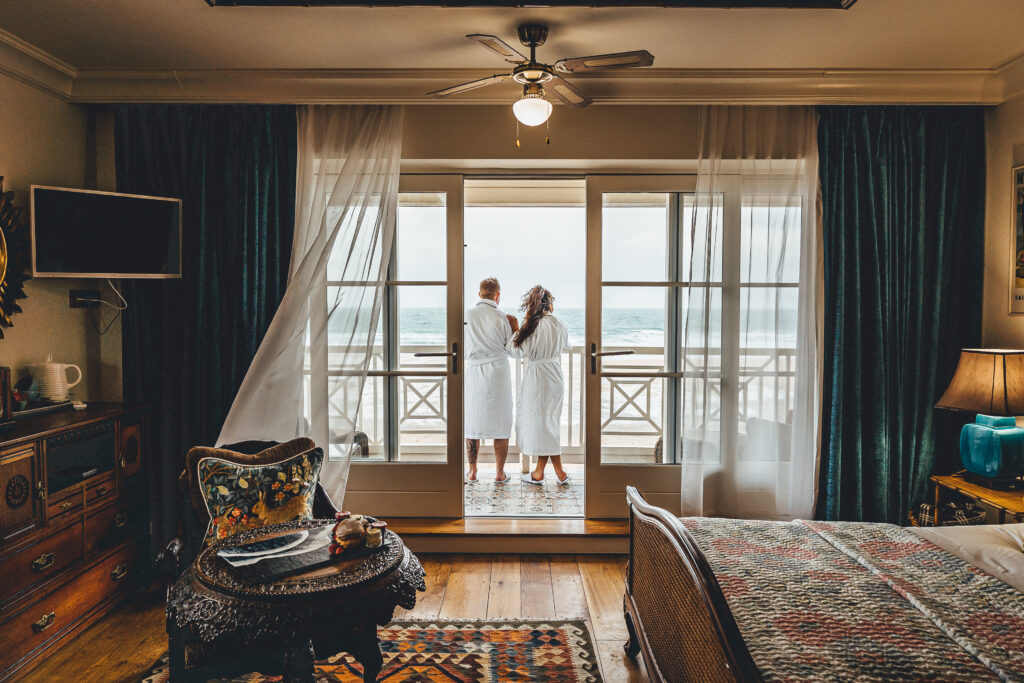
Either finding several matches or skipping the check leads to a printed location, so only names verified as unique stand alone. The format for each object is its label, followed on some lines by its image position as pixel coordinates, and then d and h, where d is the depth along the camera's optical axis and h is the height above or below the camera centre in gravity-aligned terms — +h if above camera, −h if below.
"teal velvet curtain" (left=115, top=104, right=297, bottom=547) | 3.24 +0.32
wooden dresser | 2.28 -0.83
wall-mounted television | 2.78 +0.41
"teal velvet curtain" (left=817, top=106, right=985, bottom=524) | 3.22 +0.24
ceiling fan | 2.27 +0.98
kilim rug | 2.27 -1.27
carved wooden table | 1.64 -0.78
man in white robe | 4.48 -0.36
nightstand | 2.44 -0.70
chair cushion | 2.27 -0.61
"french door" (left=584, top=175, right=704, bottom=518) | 3.52 -0.06
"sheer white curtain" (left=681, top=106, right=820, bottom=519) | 3.27 +0.03
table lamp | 2.64 -0.36
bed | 1.33 -0.69
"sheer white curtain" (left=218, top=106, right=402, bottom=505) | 3.23 +0.23
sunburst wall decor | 2.70 +0.28
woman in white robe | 4.48 -0.37
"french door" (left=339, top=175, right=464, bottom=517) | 3.52 -0.28
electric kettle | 2.85 -0.26
